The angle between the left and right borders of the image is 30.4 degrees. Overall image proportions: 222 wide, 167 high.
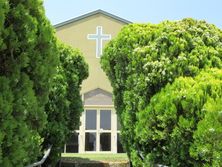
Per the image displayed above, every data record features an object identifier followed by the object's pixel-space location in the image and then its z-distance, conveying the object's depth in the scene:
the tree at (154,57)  6.47
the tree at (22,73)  4.02
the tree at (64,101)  7.79
